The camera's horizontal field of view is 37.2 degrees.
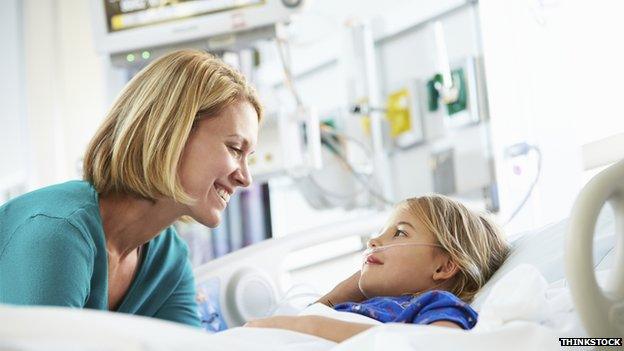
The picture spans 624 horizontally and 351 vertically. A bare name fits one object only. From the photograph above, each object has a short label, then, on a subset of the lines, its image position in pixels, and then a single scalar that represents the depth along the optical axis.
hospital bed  1.10
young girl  2.07
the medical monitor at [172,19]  3.92
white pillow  1.88
